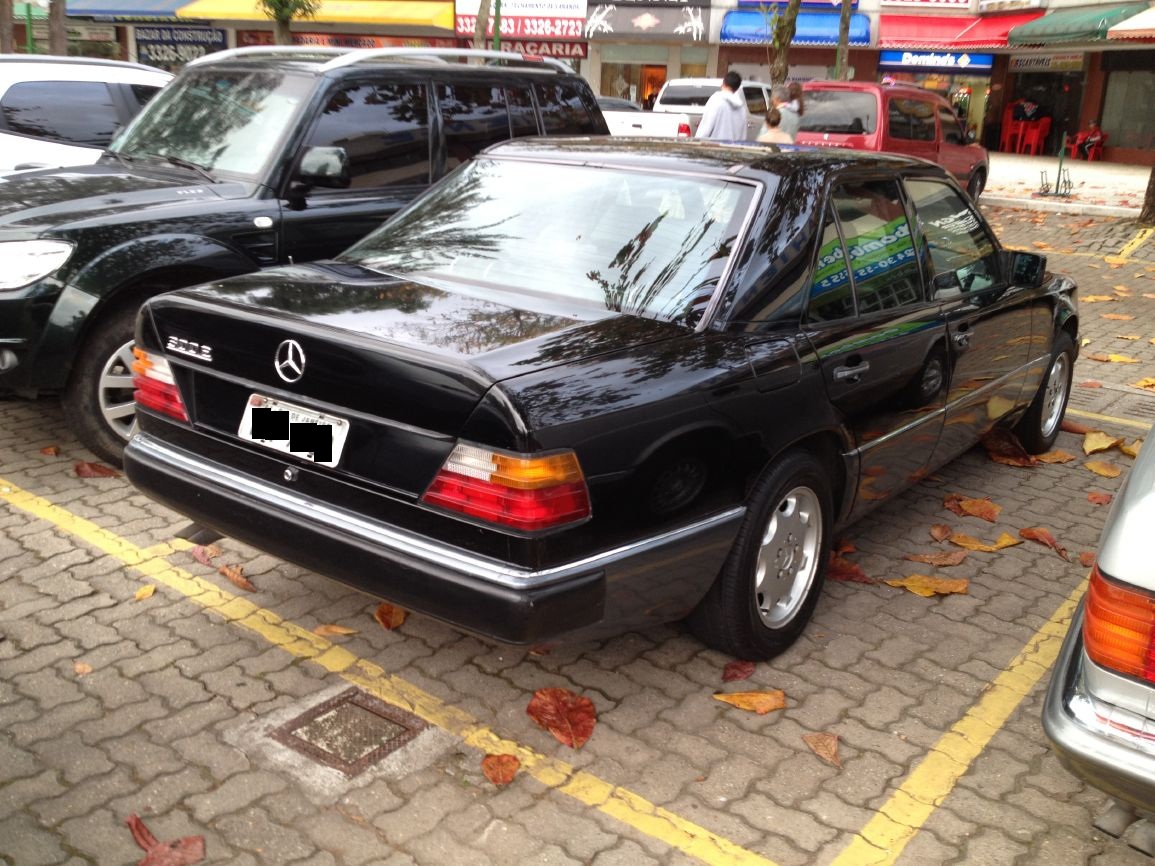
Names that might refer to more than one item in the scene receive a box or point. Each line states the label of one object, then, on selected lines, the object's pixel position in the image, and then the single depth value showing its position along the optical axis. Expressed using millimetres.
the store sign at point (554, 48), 32250
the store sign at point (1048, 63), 29556
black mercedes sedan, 2875
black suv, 4793
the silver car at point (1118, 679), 2373
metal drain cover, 3170
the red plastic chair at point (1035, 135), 30109
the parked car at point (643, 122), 20484
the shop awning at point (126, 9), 33438
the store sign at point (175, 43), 35250
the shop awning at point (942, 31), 29625
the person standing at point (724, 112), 11922
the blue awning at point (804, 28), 30094
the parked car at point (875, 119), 14352
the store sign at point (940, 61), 30609
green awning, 26344
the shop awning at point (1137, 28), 25312
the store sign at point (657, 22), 30844
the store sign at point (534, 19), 31500
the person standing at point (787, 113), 12281
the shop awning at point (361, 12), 31750
